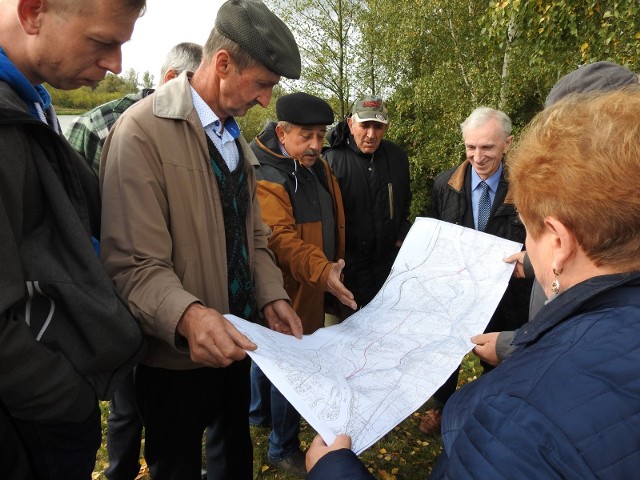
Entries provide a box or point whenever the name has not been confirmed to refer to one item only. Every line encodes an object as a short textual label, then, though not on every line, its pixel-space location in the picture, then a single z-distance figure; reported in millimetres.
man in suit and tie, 3154
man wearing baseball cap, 3904
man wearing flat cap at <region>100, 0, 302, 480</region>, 1618
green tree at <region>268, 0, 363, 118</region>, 17547
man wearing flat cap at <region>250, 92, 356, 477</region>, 2994
